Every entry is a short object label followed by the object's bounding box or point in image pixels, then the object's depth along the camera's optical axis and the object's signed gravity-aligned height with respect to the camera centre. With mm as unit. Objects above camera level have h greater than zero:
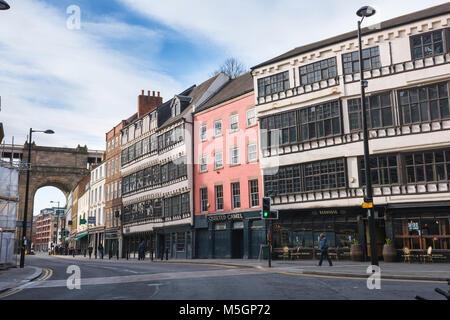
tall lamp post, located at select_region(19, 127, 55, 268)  27438 +607
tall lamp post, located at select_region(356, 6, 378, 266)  18219 +2157
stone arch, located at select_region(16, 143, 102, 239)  84644 +14410
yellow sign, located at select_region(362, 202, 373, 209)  18638 +1437
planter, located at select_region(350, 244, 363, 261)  25344 -652
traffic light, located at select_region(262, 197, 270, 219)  21844 +1666
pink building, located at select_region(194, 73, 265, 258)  32688 +4989
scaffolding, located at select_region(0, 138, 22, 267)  27978 +3011
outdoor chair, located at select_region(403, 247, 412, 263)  23891 -735
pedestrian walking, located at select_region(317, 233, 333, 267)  21609 -277
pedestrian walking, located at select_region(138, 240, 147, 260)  38706 -705
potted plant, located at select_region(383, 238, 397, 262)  24062 -668
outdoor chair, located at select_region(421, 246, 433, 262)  23619 -840
